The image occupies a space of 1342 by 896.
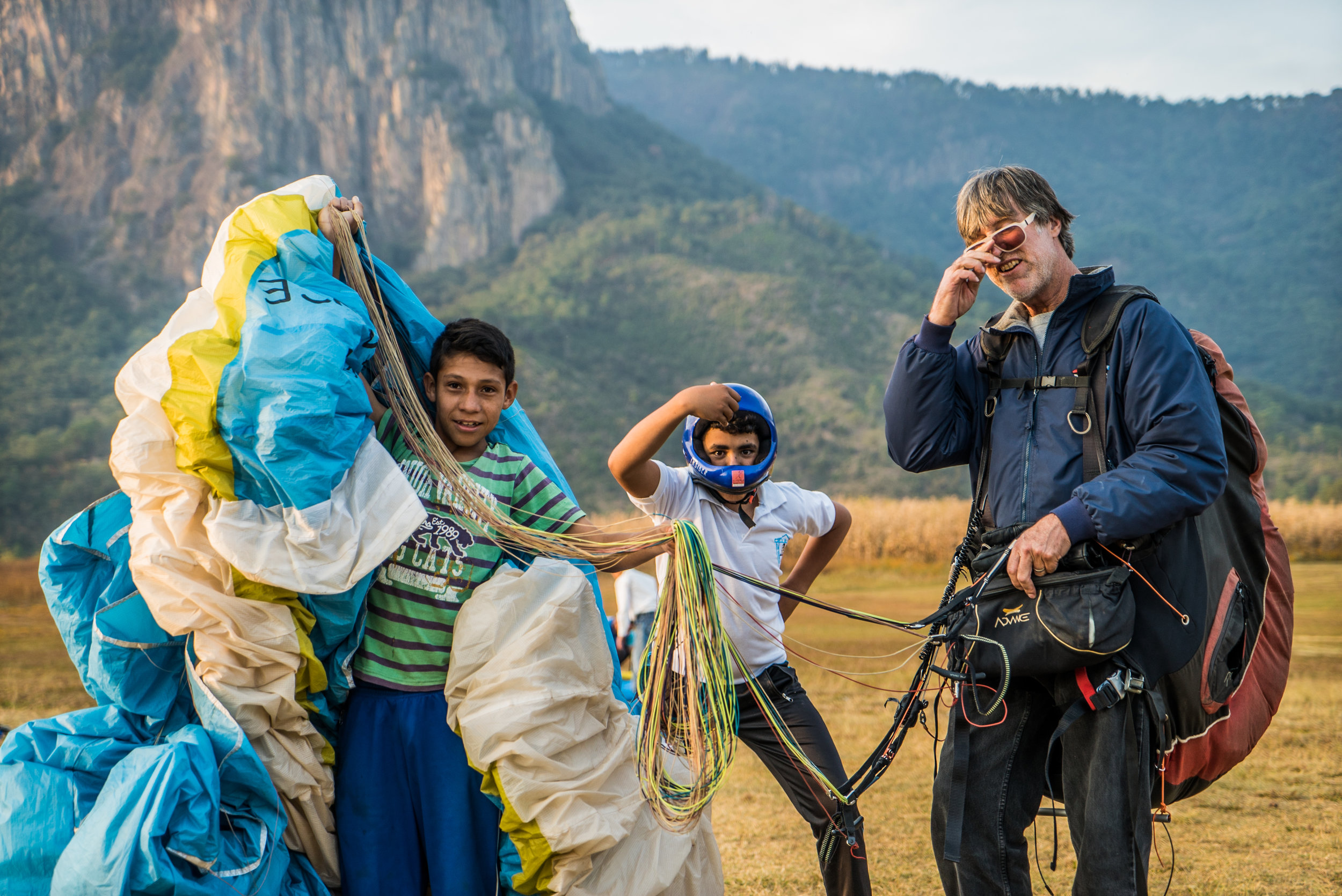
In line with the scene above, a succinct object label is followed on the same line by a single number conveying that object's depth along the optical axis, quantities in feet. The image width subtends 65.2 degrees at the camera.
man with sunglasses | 7.10
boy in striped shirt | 7.93
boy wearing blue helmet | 9.09
